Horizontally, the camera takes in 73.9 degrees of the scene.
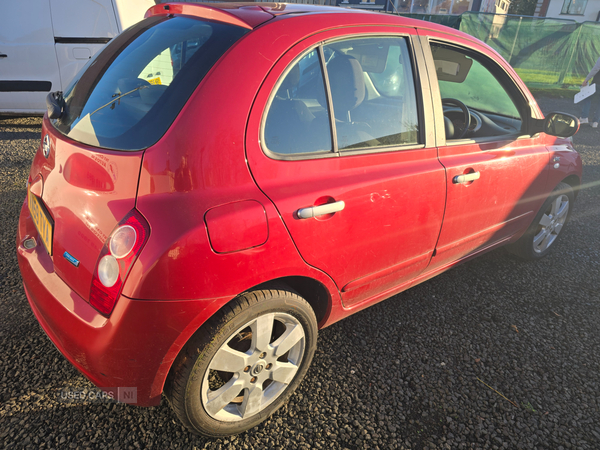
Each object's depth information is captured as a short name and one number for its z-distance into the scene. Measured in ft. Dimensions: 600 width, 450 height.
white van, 17.69
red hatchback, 4.54
